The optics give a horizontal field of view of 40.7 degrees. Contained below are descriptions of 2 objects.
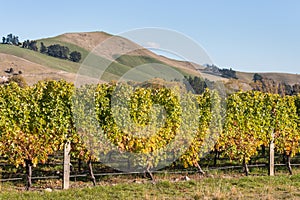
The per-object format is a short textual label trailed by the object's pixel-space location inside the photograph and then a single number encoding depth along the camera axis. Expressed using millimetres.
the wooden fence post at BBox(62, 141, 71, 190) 11258
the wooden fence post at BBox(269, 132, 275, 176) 14156
